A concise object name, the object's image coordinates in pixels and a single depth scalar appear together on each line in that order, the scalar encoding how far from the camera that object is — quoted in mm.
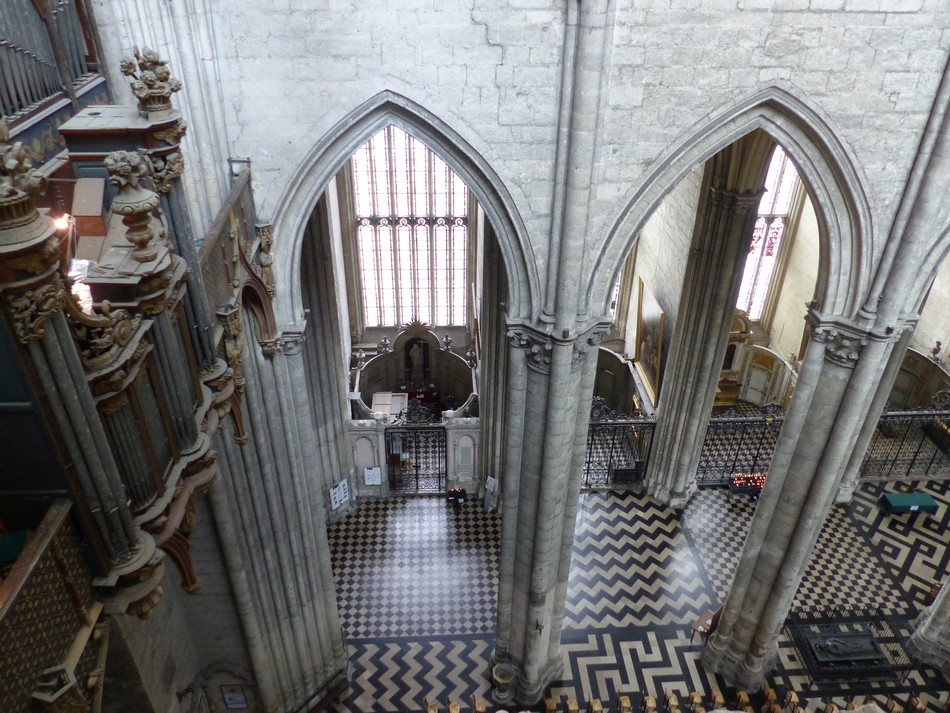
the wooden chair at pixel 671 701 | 8047
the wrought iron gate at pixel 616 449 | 12087
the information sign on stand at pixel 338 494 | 11500
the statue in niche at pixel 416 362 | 14578
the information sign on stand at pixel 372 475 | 12016
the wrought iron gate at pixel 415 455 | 11805
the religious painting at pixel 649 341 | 12430
